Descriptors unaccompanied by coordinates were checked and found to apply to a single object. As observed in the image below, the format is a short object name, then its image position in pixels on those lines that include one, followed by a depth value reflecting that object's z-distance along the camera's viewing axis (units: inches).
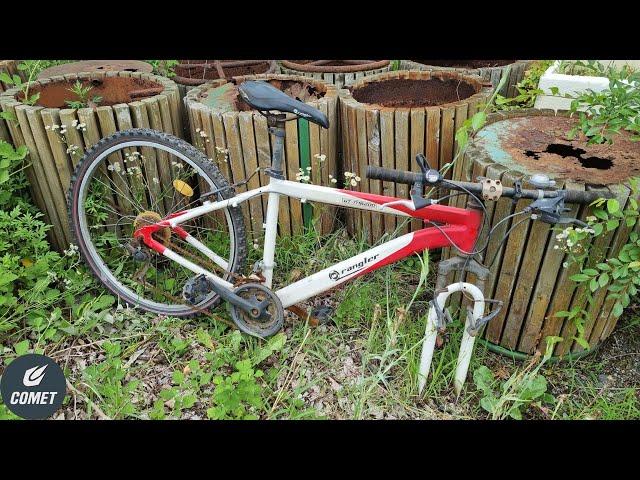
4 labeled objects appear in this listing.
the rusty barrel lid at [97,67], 152.9
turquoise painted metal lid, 94.7
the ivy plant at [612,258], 86.9
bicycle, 92.9
